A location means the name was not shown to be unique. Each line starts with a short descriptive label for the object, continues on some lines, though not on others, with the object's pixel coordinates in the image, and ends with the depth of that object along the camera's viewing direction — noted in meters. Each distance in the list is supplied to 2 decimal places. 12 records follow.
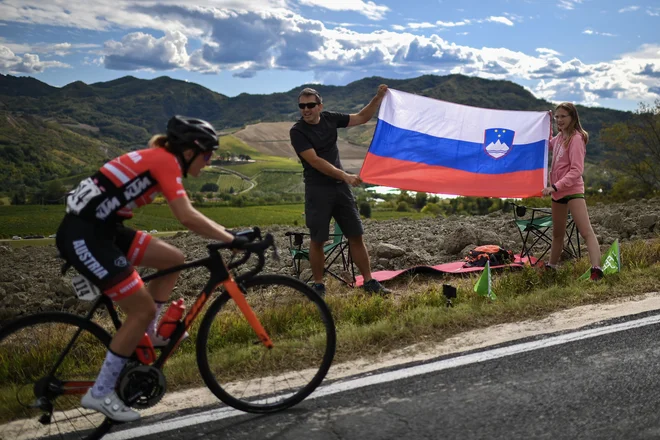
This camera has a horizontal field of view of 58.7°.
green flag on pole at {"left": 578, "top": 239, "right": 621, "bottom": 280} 7.52
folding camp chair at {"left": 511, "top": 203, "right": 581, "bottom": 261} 8.89
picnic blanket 9.02
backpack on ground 9.56
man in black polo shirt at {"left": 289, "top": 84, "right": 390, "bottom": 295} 6.99
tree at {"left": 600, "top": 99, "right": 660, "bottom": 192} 47.88
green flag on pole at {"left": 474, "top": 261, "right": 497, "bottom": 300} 6.69
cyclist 3.63
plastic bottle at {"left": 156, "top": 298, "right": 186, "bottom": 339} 4.04
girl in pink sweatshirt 7.46
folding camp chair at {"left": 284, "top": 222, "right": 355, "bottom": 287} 8.73
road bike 3.88
